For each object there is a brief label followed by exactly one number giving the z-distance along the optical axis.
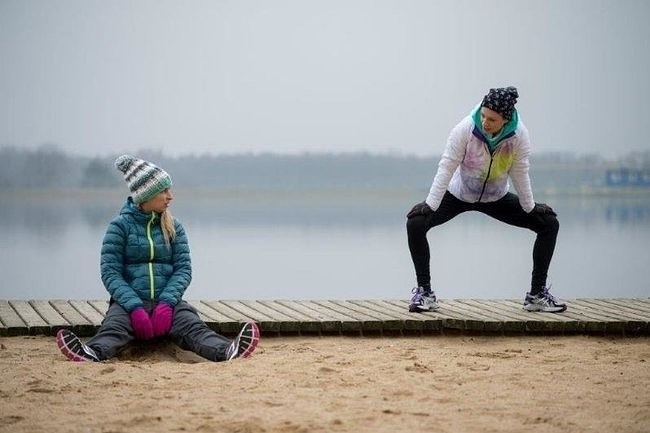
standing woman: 14.71
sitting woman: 13.01
